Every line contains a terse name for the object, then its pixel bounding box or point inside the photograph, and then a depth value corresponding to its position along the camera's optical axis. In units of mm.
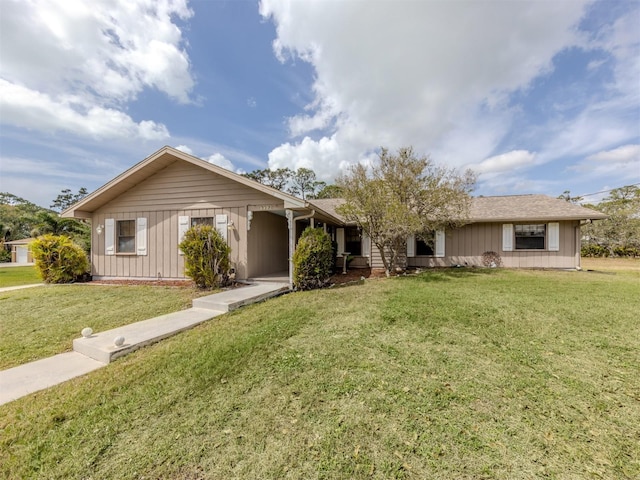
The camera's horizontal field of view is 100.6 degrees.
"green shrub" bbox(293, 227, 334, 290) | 7918
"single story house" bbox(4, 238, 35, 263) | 25578
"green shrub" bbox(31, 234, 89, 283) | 9547
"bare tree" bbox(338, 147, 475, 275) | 9211
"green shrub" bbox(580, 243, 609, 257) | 20766
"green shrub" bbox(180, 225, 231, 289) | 7816
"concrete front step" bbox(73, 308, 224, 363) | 3861
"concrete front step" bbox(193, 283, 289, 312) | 6004
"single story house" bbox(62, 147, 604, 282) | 8828
